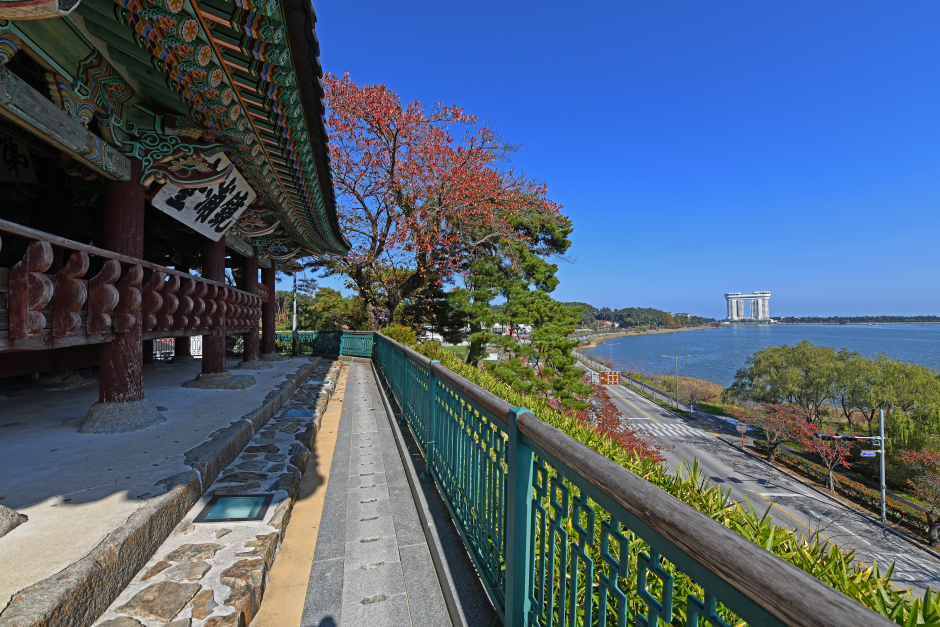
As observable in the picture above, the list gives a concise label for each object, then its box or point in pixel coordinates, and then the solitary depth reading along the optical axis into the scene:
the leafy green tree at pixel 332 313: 23.47
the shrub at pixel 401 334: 12.10
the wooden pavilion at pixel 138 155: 2.69
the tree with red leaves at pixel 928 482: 18.98
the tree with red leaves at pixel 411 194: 14.03
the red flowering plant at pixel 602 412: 18.64
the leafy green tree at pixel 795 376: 31.02
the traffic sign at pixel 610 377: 41.12
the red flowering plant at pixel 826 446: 24.17
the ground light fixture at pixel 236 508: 2.84
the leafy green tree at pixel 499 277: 18.19
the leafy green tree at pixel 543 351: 17.70
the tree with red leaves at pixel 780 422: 28.16
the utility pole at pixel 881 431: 20.51
